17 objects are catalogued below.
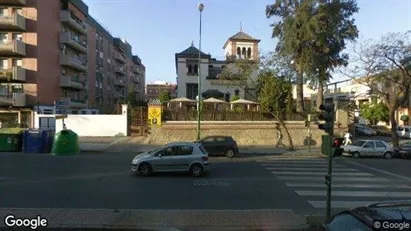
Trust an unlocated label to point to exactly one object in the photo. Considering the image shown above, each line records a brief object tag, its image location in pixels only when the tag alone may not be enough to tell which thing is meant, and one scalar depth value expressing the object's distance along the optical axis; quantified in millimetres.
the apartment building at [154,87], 162625
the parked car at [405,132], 49312
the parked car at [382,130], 53688
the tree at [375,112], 64375
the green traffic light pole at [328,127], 8461
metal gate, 36531
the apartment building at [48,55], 40625
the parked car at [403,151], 28406
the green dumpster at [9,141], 25577
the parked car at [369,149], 27484
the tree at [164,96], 50456
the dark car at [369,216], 3590
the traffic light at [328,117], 8852
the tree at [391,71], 31211
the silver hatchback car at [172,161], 16000
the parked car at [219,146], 24312
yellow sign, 32375
